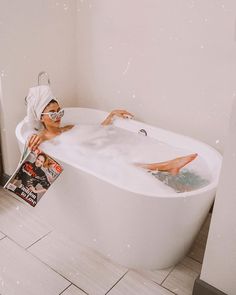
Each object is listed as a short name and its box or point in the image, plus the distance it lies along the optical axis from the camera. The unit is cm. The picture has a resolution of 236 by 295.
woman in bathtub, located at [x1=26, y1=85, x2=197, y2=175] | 168
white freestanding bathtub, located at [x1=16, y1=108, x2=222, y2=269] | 138
